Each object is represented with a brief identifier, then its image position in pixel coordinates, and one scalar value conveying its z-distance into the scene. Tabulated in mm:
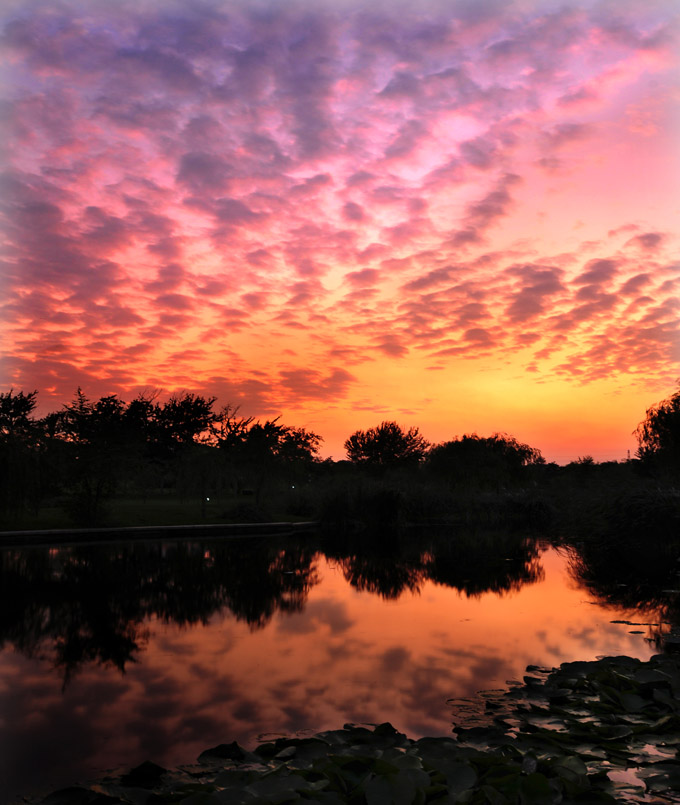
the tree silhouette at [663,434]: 28891
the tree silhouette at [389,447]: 78375
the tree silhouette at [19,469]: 23688
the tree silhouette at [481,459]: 50781
